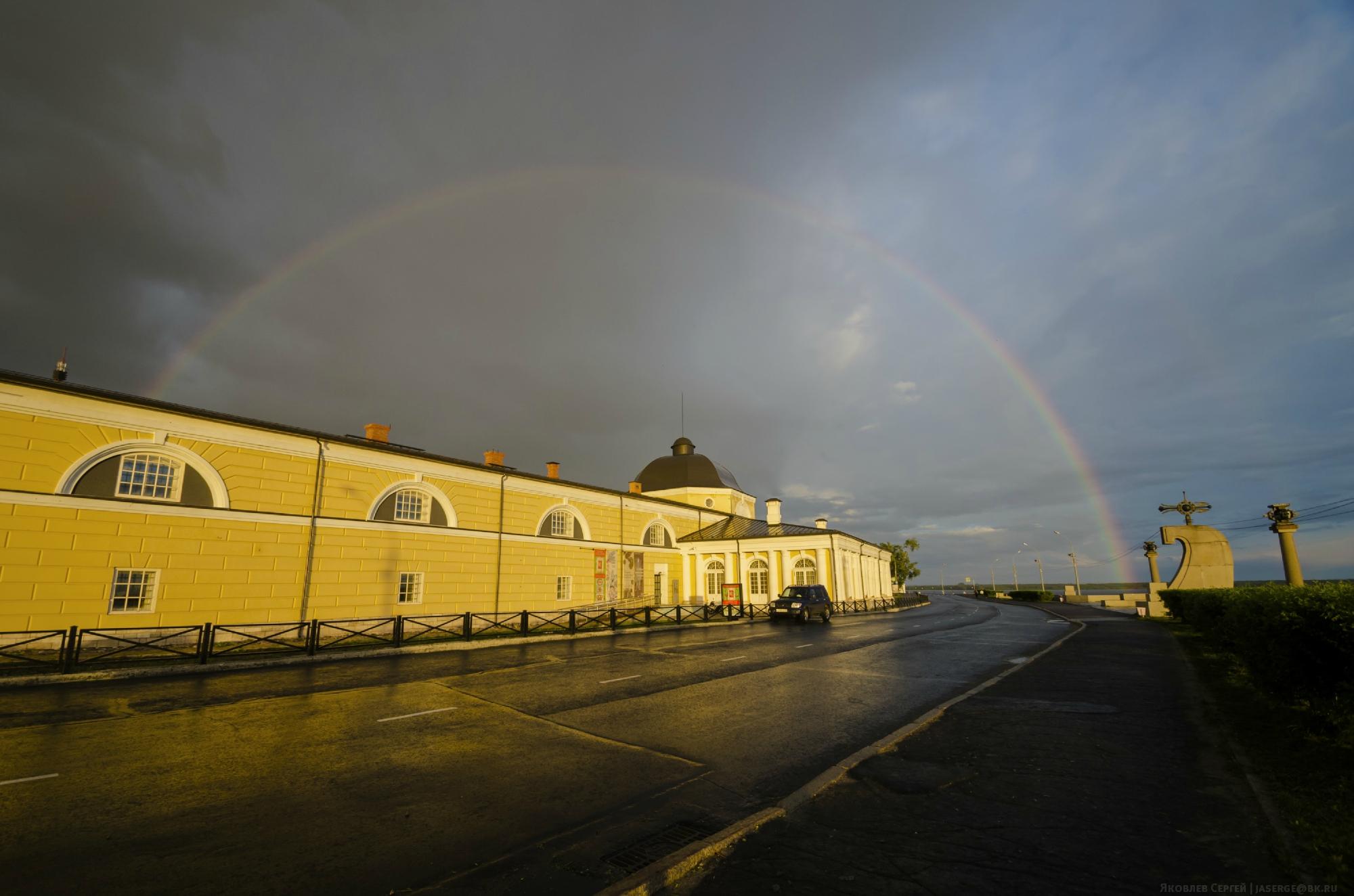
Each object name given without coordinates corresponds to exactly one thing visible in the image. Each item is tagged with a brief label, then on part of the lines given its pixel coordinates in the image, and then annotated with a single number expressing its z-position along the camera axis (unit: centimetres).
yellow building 1797
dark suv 3266
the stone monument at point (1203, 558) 4200
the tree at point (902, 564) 9481
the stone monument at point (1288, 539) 3241
